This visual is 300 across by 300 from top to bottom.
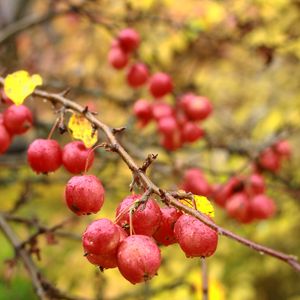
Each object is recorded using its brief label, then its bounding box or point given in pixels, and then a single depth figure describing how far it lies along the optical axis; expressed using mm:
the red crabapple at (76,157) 523
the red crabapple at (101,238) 449
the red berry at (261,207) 714
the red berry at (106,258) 459
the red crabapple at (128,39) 744
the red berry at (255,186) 732
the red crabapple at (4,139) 560
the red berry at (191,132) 757
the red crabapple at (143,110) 744
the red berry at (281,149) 824
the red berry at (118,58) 756
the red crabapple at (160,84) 762
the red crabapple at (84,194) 475
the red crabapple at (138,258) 444
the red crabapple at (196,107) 747
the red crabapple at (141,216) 457
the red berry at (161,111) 748
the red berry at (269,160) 817
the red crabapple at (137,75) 772
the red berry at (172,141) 757
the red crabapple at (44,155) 529
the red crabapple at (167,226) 471
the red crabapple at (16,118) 567
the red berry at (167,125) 741
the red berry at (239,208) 714
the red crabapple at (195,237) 452
